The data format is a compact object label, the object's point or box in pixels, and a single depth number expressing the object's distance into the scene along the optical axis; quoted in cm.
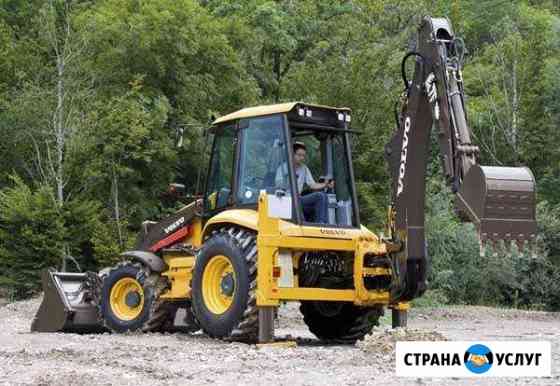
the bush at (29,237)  2236
